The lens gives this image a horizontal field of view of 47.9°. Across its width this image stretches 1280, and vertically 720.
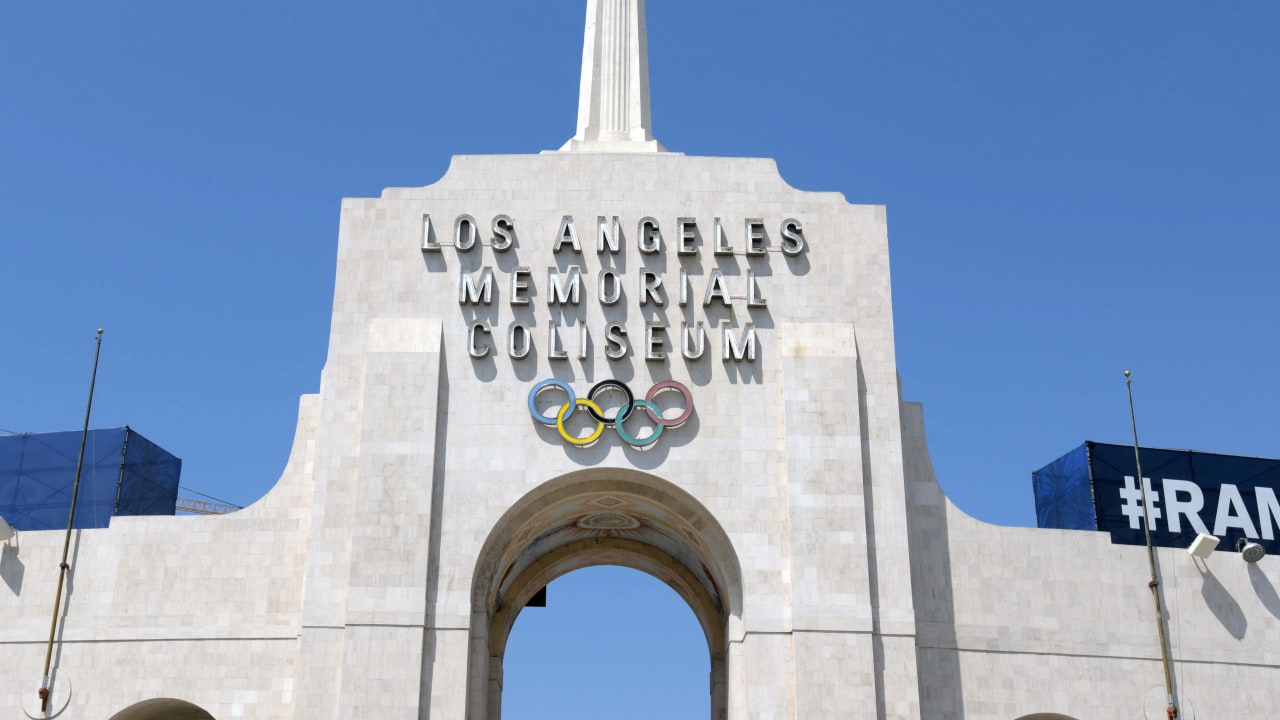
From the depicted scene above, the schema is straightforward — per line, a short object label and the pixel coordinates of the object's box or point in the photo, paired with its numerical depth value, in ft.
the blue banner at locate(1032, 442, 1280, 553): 184.65
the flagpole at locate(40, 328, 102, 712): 130.62
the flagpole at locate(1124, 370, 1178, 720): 133.69
